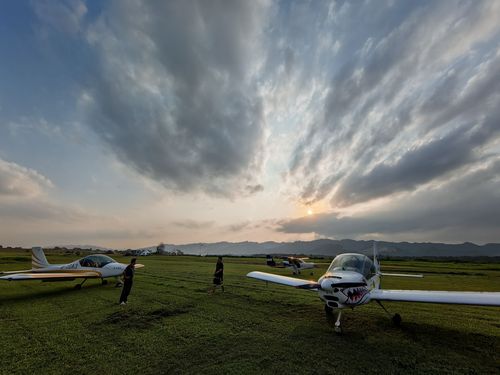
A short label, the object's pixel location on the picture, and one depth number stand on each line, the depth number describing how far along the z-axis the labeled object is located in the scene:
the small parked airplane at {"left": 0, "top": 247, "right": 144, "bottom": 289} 15.90
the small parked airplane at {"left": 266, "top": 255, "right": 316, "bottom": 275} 30.61
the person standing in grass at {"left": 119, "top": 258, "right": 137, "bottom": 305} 11.92
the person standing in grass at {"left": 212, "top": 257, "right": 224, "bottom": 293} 15.10
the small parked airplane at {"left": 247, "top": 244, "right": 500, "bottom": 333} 7.54
